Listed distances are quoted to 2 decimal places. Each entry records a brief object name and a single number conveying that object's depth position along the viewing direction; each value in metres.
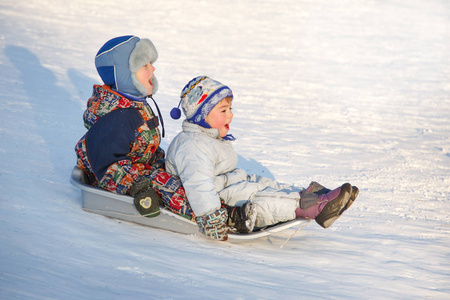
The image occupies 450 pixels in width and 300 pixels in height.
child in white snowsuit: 6.47
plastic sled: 6.57
